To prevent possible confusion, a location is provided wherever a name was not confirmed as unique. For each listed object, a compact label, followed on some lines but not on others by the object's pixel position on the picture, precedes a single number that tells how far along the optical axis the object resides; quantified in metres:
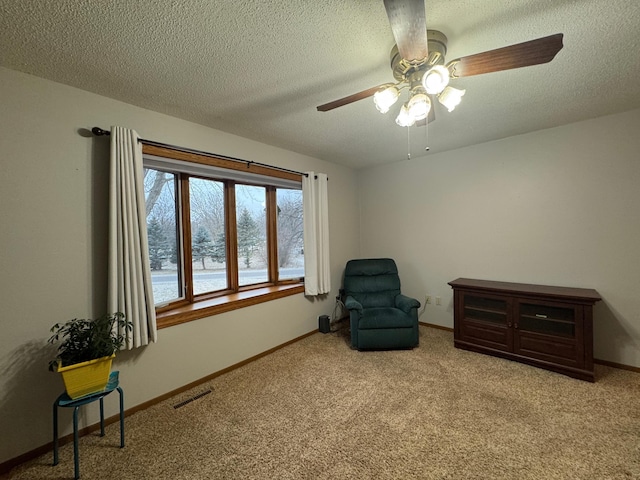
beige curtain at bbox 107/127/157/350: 1.86
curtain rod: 1.87
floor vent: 2.12
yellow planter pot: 1.52
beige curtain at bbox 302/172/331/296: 3.40
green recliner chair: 2.95
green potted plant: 1.54
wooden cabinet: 2.31
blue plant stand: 1.48
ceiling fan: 1.03
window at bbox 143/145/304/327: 2.43
